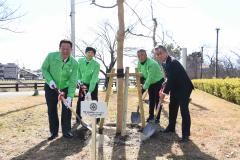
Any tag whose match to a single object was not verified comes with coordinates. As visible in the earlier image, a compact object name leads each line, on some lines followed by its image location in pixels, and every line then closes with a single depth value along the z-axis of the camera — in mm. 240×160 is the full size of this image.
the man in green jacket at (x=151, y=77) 4224
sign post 2476
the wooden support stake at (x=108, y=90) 3737
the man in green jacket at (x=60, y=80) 3535
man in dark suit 3586
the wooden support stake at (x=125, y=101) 3712
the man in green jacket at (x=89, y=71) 4263
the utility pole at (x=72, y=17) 9373
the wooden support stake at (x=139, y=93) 3825
